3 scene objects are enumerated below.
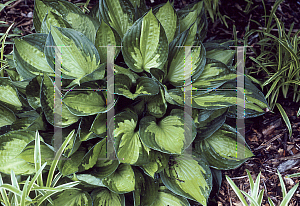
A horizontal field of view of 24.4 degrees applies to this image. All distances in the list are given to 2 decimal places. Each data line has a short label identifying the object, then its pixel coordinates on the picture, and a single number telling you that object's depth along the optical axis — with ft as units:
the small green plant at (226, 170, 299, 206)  5.70
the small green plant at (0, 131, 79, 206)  5.56
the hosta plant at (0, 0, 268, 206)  5.78
